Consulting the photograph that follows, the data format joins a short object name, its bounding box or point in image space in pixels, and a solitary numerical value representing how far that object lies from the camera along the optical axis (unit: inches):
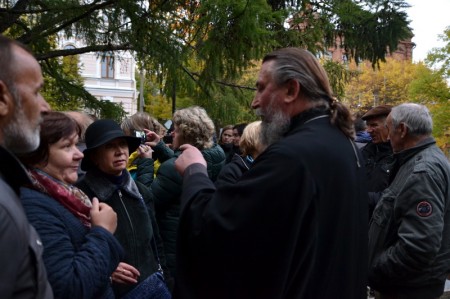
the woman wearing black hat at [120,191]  114.2
